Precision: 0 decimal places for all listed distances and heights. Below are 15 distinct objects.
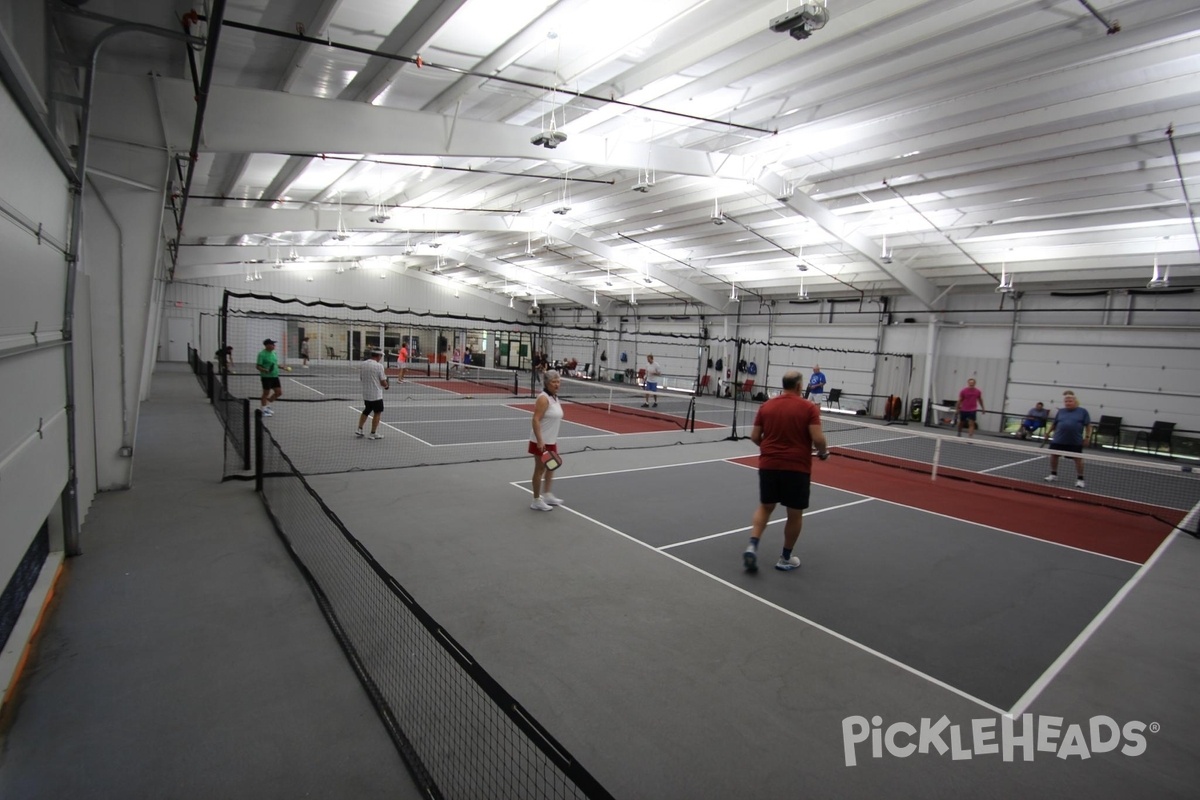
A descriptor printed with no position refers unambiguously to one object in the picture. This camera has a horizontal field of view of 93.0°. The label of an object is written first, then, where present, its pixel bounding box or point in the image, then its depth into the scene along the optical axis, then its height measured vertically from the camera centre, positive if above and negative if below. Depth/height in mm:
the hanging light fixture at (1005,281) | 16859 +3084
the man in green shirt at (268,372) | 13469 -871
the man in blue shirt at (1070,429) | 10109 -734
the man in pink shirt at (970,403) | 15380 -582
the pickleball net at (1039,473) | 9500 -1862
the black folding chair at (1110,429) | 16453 -1119
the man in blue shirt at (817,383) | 18875 -380
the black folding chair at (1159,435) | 15570 -1155
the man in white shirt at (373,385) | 11281 -849
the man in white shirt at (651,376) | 21703 -600
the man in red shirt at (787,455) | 5391 -823
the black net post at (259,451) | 7063 -1451
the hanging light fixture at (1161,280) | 14568 +2931
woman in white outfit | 6984 -920
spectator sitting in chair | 16627 -1085
